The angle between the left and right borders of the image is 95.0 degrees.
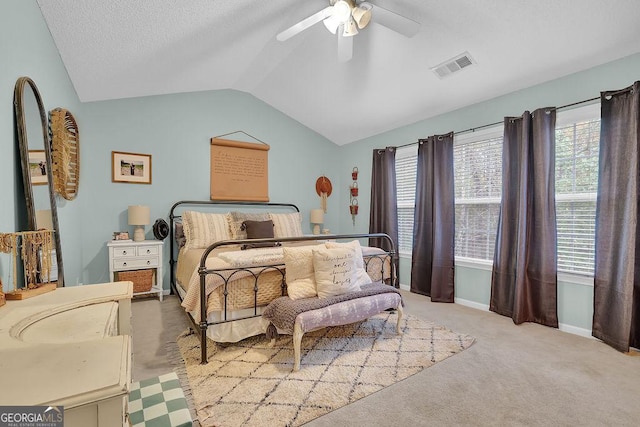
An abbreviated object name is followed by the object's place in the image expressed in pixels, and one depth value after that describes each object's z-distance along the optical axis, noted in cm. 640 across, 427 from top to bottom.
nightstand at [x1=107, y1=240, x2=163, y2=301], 317
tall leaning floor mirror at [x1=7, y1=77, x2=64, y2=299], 128
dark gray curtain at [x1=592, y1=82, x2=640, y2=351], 217
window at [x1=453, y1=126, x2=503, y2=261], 316
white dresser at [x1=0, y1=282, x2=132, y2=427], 54
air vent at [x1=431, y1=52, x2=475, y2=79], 267
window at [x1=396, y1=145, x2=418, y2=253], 399
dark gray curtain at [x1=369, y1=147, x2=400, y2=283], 411
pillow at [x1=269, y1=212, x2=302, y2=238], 384
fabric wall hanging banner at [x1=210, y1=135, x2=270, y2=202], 406
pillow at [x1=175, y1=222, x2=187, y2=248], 352
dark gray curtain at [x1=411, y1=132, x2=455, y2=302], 344
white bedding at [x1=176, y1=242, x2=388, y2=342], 205
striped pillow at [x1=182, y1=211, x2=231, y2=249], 335
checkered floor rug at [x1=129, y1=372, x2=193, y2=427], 98
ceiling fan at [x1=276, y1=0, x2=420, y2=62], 204
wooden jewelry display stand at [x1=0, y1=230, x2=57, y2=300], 114
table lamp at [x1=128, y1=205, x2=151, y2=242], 331
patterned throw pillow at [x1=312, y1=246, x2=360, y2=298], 214
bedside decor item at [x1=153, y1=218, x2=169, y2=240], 354
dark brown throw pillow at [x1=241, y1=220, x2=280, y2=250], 345
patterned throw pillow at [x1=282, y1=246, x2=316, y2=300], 214
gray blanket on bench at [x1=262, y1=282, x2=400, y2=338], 193
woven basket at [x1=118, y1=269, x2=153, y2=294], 324
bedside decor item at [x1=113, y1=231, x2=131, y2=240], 335
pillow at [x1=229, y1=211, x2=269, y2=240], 361
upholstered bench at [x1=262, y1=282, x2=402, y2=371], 190
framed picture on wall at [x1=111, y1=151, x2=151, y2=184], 347
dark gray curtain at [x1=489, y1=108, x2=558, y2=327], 264
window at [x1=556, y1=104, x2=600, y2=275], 250
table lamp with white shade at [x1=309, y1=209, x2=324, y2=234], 466
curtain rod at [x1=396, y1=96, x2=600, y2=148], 245
